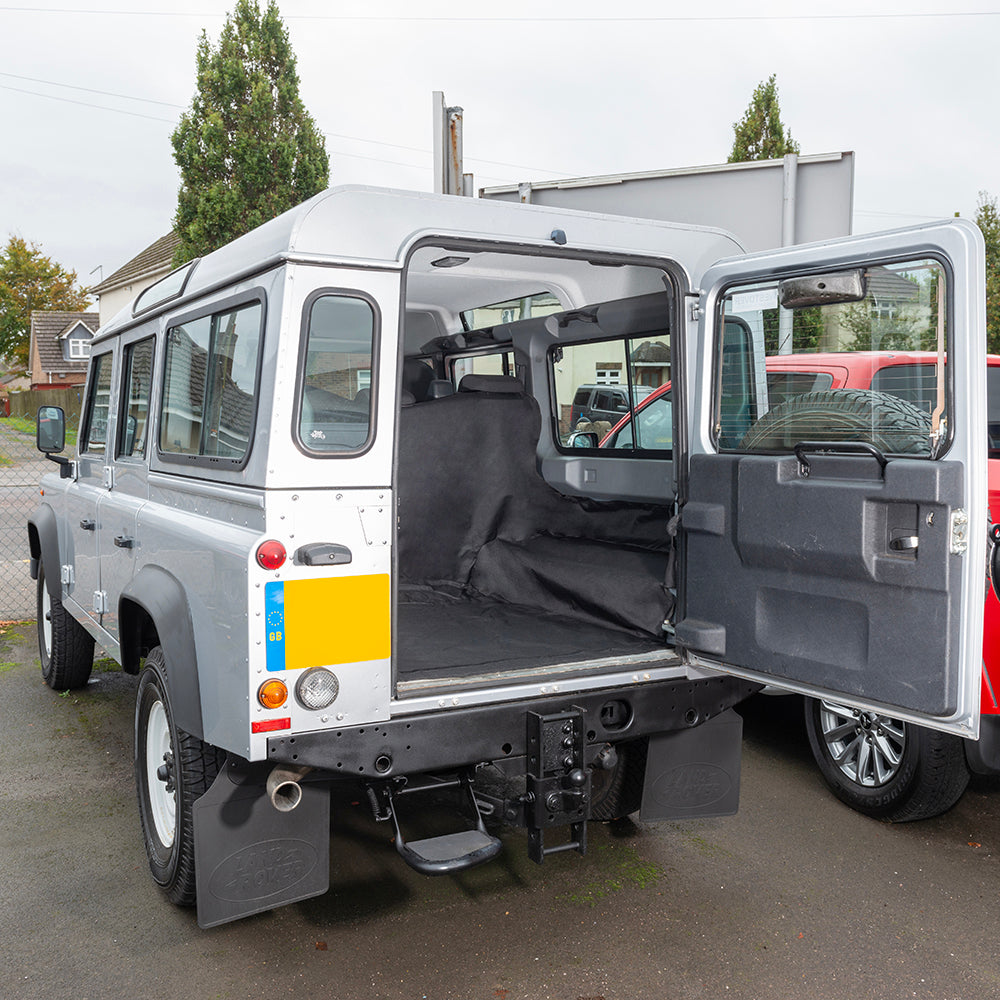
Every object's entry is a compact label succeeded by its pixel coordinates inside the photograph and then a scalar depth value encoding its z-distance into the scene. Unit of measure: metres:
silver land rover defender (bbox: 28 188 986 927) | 2.79
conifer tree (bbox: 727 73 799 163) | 24.42
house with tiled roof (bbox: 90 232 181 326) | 32.59
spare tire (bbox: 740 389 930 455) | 2.87
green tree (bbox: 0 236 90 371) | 54.00
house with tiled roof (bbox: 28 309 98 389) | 51.12
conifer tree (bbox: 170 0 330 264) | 21.70
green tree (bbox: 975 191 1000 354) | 21.86
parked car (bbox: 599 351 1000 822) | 2.96
